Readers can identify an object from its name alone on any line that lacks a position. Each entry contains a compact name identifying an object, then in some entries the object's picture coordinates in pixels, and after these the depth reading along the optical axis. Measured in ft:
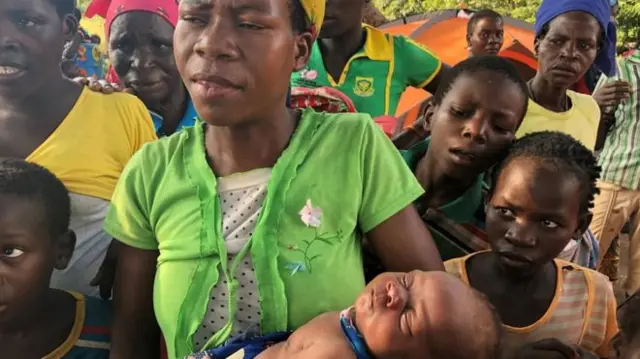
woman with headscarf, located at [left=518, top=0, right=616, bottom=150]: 8.58
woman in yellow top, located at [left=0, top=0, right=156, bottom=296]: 5.29
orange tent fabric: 19.24
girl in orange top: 5.12
